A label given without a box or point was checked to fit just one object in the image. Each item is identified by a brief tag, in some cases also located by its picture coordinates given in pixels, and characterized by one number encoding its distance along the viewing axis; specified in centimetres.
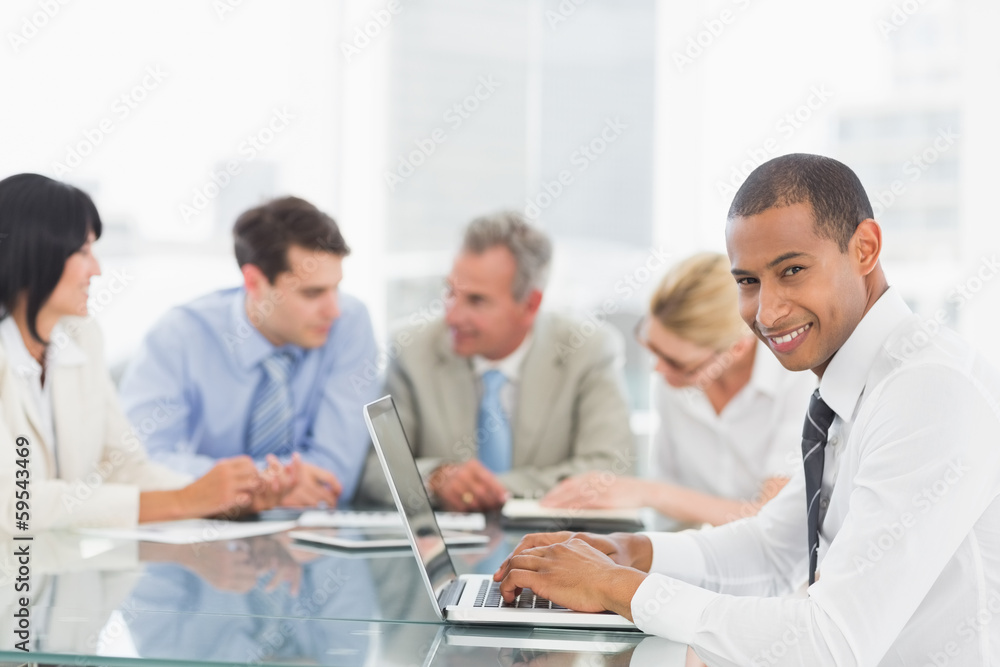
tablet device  183
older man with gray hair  274
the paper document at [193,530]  184
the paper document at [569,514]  201
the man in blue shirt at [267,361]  257
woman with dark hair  185
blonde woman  237
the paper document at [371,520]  203
